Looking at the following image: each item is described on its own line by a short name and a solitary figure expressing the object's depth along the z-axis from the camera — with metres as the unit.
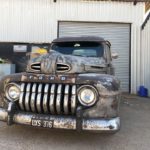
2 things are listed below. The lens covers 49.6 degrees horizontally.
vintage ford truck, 2.44
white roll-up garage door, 7.06
